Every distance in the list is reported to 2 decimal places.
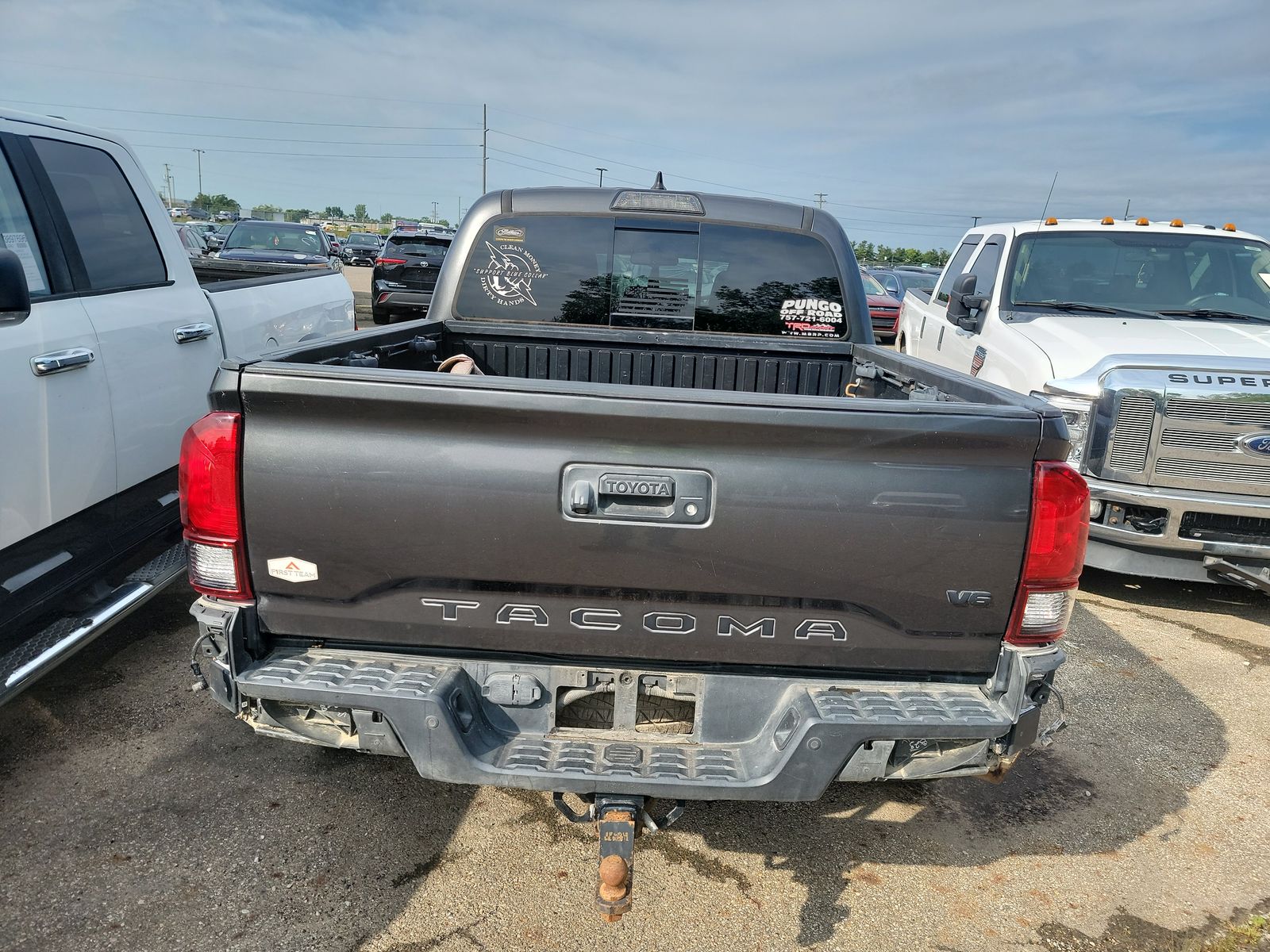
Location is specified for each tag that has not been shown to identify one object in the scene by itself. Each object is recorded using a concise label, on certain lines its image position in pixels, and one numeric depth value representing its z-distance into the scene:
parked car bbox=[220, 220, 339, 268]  14.55
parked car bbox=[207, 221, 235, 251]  15.65
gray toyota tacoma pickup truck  2.15
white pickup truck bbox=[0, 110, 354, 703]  2.97
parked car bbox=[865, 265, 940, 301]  16.27
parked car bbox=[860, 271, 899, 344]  14.61
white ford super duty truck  4.86
